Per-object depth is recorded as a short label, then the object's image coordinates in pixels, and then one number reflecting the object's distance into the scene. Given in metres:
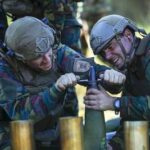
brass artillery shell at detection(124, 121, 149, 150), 7.14
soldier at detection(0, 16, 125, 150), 8.92
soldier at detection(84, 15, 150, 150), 8.65
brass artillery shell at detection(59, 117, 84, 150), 7.27
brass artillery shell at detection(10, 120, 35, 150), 7.38
